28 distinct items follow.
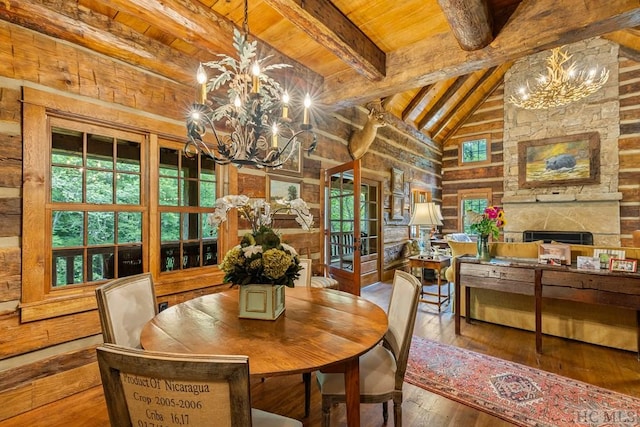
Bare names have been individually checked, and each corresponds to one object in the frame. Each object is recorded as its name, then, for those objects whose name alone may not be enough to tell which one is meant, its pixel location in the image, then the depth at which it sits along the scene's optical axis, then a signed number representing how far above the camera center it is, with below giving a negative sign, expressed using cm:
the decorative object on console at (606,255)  265 -39
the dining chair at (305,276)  253 -53
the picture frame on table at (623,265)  248 -45
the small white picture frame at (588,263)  264 -45
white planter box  153 -46
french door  417 -10
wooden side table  402 -69
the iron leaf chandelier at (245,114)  159 +60
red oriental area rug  188 -132
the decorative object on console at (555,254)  289 -41
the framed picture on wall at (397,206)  602 +19
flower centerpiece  151 -26
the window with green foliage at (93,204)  222 +10
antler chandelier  480 +217
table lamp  441 -1
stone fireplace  611 +135
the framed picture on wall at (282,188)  354 +35
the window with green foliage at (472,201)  781 +37
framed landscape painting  632 +122
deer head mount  437 +125
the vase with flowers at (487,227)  322 -14
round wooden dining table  113 -56
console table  245 -66
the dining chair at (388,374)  144 -83
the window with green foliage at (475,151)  785 +177
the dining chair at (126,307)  153 -53
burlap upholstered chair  72 -45
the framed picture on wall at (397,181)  605 +73
